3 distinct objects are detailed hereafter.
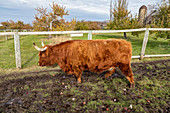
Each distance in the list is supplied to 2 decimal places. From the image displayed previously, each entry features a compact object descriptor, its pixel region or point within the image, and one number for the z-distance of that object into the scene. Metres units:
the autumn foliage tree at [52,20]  16.53
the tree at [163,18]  9.27
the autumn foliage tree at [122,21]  14.64
